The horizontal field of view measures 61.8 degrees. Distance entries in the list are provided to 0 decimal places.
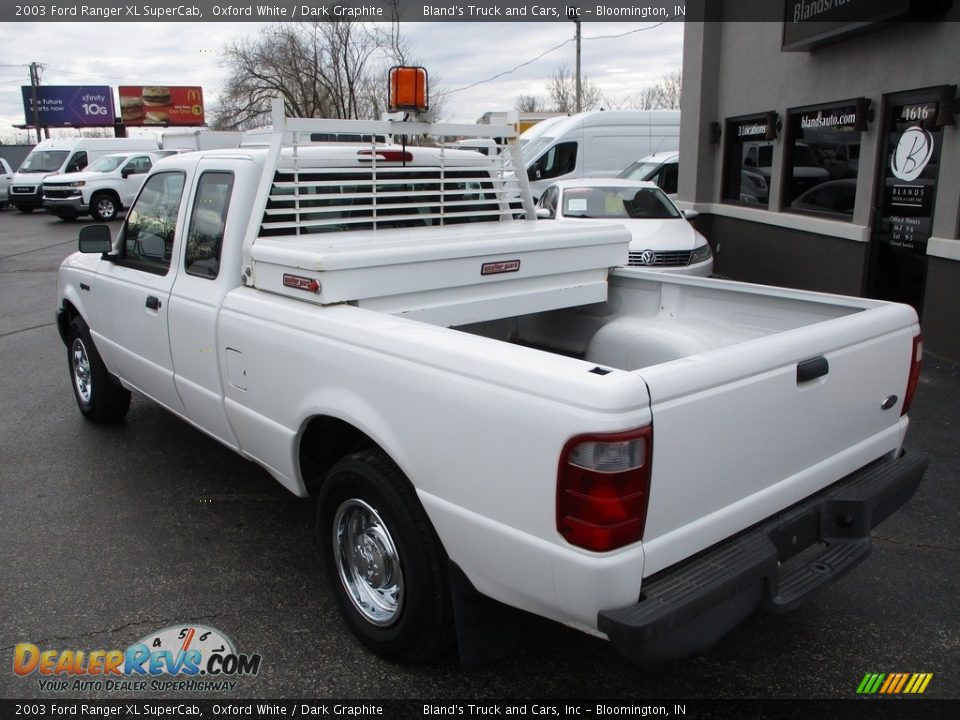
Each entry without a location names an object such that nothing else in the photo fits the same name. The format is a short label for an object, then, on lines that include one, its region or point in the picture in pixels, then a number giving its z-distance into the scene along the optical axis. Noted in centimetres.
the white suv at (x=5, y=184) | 2822
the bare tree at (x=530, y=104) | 6118
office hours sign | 752
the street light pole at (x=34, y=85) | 5338
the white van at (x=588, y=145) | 1554
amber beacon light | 414
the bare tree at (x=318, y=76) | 3039
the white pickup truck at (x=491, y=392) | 226
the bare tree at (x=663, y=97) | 5043
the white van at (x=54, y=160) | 2558
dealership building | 735
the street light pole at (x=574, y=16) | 3194
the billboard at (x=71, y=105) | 5528
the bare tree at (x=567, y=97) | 5256
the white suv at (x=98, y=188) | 2259
